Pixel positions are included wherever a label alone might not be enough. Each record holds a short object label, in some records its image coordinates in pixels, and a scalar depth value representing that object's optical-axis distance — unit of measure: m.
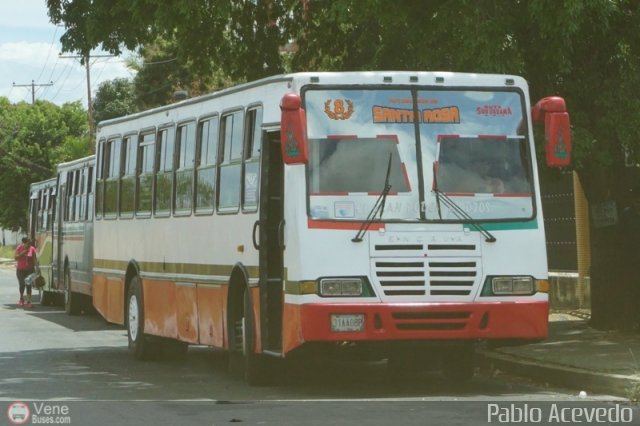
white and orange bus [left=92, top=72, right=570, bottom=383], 13.57
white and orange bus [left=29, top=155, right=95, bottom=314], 28.72
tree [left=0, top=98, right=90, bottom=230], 86.75
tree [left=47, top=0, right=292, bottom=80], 18.05
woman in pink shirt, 34.97
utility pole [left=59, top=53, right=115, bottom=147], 60.94
